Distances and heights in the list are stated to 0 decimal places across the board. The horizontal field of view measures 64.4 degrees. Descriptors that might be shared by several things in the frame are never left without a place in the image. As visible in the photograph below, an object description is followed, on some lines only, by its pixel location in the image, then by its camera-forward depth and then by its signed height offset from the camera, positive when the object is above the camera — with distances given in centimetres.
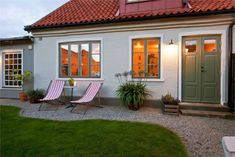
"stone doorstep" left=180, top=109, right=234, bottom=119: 615 -118
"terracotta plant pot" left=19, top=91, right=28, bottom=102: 924 -95
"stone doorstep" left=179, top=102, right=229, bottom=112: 657 -101
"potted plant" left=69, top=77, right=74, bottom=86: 807 -19
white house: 692 +134
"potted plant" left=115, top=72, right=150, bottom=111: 696 -61
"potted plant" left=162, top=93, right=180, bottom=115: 648 -96
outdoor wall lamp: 723 +122
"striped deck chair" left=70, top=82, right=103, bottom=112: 723 -56
